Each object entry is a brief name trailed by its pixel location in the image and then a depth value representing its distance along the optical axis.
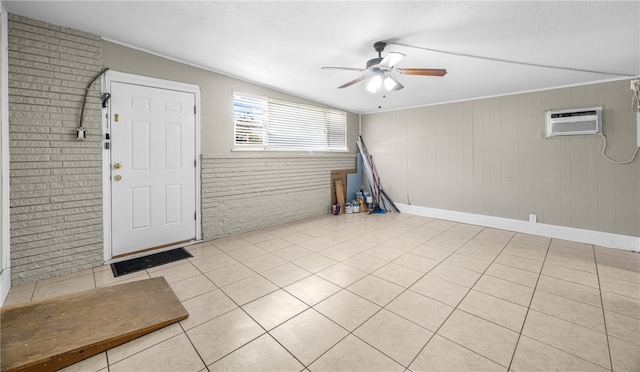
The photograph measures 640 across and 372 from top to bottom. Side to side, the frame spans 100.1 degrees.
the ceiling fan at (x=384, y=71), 2.82
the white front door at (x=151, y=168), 3.40
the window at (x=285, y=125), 4.66
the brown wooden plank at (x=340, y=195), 6.29
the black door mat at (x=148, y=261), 3.16
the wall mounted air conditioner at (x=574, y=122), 3.83
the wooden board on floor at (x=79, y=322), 1.72
